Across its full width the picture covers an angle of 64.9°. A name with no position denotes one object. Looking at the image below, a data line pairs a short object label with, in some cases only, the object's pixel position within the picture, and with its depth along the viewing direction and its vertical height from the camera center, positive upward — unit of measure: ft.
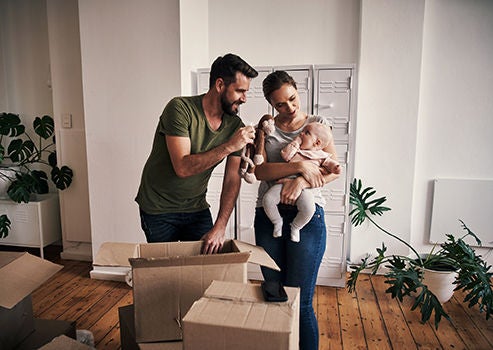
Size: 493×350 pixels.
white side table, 10.39 -2.74
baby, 4.53 -0.46
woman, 4.57 -1.03
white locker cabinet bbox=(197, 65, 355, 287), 8.72 -0.39
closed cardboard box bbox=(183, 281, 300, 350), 2.72 -1.43
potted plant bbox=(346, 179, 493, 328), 6.81 -2.82
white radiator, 9.61 -2.04
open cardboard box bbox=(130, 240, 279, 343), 3.83 -1.59
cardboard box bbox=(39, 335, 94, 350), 3.98 -2.32
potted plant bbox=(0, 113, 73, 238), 10.14 -1.31
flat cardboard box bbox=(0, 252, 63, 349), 4.07 -1.77
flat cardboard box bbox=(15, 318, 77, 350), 5.03 -2.85
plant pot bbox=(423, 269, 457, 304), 8.05 -3.27
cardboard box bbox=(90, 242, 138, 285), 4.05 -1.41
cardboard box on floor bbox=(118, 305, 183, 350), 5.14 -2.78
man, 4.82 -0.47
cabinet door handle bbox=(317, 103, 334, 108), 8.77 +0.41
